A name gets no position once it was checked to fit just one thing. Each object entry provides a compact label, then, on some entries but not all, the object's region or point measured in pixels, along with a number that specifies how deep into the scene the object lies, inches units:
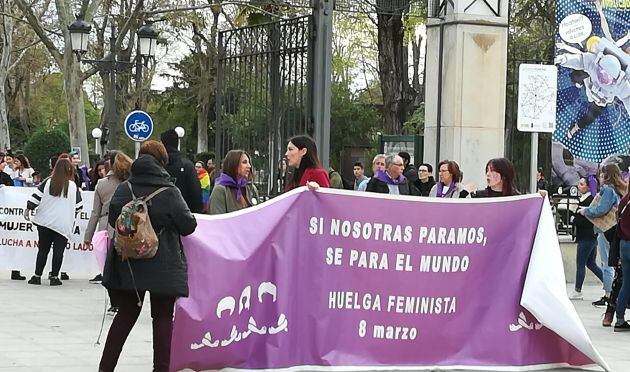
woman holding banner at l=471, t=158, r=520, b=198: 380.5
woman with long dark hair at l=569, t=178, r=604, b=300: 575.5
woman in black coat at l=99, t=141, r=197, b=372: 297.0
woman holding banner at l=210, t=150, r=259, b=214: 380.8
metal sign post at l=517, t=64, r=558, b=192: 523.8
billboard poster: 979.9
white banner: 618.5
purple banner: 322.3
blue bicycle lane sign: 861.8
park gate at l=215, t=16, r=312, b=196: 579.8
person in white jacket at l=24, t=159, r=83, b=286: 580.7
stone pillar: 615.8
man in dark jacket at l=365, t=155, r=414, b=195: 509.0
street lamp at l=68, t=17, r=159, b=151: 992.2
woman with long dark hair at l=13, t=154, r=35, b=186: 891.1
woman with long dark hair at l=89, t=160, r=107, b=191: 661.2
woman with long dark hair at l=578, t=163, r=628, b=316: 529.7
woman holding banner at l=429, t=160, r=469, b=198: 484.1
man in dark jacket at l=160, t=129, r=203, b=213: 450.3
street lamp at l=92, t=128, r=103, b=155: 1915.1
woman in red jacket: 362.3
